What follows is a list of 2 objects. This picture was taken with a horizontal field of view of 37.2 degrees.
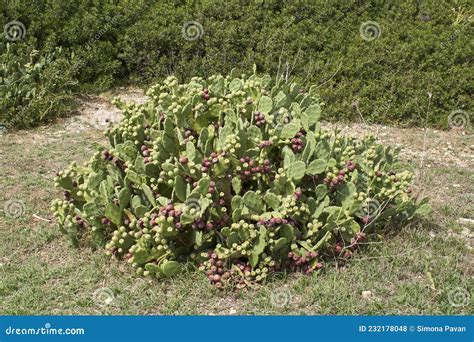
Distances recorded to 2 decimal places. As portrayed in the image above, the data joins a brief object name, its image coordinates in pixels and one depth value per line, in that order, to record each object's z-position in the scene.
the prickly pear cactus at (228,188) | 4.32
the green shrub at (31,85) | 7.31
